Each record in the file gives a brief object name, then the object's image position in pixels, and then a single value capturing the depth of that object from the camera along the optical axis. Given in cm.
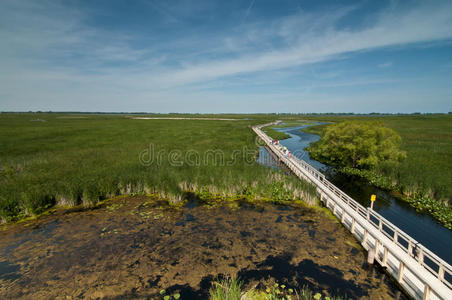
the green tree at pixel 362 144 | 2303
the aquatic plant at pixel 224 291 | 653
